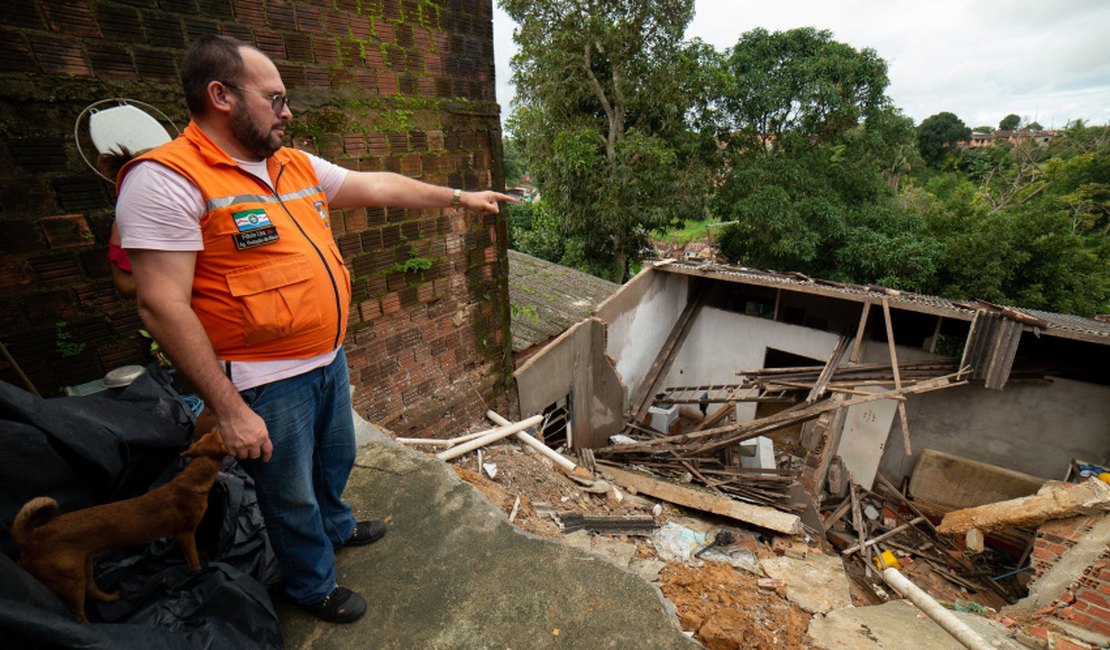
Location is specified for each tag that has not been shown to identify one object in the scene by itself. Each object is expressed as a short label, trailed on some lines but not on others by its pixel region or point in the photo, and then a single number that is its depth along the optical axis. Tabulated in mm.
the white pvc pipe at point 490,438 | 4012
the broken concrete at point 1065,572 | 4725
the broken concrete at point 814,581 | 3916
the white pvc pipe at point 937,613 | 2771
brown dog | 1318
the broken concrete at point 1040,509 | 5594
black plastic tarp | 1222
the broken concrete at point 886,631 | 3072
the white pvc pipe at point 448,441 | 3863
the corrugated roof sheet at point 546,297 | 6582
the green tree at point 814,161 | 12906
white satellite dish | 2105
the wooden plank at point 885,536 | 6911
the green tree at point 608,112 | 12430
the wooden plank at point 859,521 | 6724
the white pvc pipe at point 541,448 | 4762
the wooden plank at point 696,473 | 6586
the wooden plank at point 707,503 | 5547
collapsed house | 6629
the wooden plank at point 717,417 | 9047
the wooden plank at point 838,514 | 7629
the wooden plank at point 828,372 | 7594
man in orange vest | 1341
